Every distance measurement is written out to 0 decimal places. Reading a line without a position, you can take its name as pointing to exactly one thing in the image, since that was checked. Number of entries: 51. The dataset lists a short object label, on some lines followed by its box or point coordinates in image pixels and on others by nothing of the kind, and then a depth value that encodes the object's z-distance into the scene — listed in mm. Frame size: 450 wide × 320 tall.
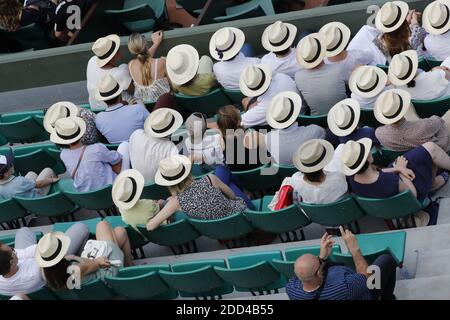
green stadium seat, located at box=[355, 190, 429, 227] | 16781
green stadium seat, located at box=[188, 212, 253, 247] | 17562
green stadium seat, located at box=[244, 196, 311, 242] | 17312
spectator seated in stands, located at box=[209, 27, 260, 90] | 20906
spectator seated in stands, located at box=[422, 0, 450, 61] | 19484
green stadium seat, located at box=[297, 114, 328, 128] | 19203
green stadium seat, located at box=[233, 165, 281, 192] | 18547
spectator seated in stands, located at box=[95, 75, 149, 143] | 20391
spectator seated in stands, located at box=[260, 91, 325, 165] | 18422
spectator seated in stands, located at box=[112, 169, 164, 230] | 17953
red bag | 17594
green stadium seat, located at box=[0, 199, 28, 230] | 19406
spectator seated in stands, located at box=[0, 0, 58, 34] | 24109
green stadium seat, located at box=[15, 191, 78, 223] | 19266
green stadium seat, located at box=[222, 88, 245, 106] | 20969
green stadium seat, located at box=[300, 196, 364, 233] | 17125
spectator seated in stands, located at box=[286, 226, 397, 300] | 14844
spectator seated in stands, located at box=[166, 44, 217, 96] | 20844
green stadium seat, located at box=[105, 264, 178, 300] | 16969
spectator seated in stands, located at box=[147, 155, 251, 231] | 17703
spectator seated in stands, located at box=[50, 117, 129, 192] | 19344
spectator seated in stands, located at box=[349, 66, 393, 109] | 18672
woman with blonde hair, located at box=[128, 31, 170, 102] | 21297
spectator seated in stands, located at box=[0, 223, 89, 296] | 17187
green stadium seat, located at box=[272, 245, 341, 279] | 16078
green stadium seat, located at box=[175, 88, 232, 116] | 21172
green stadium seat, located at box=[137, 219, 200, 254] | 17906
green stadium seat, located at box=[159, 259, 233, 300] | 16703
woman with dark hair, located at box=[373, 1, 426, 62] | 19844
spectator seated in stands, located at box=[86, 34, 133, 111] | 21656
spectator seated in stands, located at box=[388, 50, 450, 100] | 18484
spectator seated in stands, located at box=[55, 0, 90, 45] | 25234
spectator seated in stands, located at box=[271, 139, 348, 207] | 16984
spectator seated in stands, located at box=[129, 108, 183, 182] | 19125
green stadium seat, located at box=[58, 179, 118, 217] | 18953
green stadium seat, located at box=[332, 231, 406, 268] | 15797
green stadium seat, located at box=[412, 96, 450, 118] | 18500
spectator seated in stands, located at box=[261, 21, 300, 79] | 20500
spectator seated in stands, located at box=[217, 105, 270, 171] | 18594
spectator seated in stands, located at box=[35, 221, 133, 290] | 17000
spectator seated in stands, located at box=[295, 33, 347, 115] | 19703
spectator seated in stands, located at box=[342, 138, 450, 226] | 16828
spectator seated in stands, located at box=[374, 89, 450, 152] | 17547
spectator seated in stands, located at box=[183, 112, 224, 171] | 18906
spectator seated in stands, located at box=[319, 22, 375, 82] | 19937
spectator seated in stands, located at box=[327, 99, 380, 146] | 17969
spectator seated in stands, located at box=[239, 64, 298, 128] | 19672
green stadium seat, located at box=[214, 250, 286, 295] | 16406
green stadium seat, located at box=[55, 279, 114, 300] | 17312
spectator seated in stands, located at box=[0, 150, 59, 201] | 19375
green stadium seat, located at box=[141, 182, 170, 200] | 18812
